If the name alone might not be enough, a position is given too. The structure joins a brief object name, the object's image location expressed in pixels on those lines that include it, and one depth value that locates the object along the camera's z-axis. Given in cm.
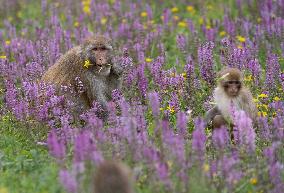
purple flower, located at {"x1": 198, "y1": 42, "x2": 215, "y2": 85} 2067
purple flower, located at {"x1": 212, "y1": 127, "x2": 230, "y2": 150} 1434
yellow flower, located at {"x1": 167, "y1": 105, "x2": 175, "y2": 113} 1921
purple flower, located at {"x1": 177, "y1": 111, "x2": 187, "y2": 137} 1500
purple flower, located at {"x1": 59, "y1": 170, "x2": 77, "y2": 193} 1244
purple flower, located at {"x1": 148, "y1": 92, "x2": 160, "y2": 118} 1524
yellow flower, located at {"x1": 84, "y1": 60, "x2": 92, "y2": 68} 2009
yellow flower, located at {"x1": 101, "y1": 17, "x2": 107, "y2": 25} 2894
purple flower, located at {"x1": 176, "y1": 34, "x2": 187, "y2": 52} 2447
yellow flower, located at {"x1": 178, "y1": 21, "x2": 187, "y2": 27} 2882
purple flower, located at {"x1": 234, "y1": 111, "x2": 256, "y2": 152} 1463
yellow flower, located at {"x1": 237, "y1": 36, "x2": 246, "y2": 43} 2537
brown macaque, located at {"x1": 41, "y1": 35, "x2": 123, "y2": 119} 2008
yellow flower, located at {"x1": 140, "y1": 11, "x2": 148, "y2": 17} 2947
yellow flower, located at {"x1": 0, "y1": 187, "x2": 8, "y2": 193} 1348
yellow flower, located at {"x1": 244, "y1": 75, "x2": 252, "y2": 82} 2064
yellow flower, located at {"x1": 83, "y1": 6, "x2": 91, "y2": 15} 3065
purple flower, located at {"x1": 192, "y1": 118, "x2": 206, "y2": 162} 1395
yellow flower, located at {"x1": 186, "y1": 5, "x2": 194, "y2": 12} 3064
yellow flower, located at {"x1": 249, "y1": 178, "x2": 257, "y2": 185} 1453
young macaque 1759
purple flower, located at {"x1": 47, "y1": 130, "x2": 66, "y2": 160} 1362
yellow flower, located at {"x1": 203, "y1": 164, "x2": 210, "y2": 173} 1407
